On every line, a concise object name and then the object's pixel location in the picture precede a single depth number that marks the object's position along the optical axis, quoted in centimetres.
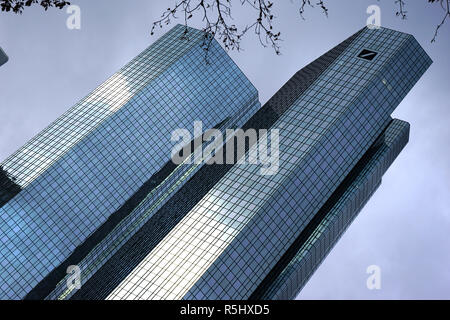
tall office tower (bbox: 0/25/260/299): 13538
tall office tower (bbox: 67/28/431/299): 11125
